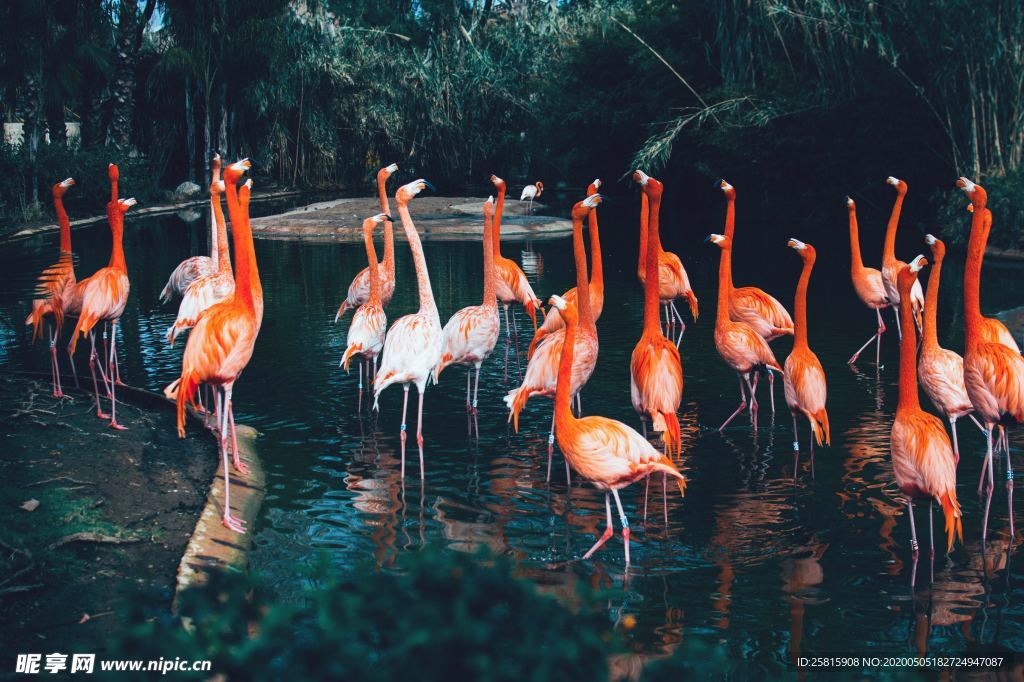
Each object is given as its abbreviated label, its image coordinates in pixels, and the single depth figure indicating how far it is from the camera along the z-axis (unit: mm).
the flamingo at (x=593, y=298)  7866
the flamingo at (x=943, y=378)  6277
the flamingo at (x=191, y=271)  9391
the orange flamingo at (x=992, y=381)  5531
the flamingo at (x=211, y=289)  7727
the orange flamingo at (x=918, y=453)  4859
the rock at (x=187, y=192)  31453
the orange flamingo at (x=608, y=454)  5070
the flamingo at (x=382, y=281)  9039
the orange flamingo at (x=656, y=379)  6133
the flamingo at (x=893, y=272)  9523
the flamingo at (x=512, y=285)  9781
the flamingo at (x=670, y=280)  9414
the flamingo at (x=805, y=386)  6496
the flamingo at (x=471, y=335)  7645
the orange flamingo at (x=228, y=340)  5832
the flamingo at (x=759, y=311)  8508
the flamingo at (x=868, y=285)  9867
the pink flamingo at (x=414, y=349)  6758
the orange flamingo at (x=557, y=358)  6504
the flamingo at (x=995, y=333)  6852
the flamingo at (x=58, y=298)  7844
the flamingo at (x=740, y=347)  7355
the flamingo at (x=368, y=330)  7699
